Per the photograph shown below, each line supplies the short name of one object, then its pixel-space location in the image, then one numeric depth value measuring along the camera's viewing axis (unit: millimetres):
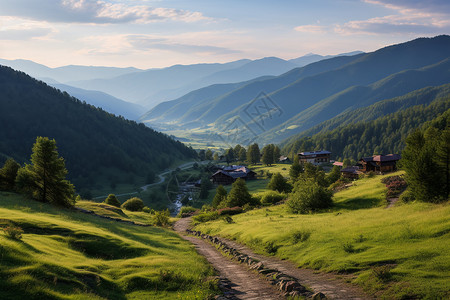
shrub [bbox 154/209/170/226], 65938
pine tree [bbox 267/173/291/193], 89938
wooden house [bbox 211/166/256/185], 153225
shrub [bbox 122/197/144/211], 94188
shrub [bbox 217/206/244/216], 70500
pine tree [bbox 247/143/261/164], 194000
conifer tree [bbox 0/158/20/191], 53156
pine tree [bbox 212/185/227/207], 86562
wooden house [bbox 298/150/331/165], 181125
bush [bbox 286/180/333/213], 50094
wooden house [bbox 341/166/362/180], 111656
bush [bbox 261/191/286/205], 73756
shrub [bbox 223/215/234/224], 54953
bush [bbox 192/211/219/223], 70875
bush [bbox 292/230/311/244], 31614
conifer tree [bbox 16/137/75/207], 48688
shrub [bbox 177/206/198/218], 91469
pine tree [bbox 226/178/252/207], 76812
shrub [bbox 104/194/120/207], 86188
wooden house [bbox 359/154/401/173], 99688
